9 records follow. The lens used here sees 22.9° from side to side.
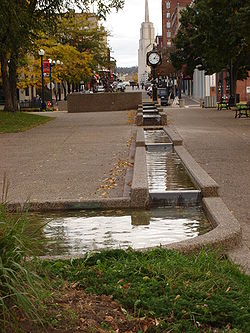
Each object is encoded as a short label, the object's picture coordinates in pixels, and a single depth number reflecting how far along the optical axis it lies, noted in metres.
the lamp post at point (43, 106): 57.31
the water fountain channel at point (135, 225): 6.77
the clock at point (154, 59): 40.50
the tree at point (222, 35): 27.11
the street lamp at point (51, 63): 59.13
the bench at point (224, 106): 45.72
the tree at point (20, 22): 26.97
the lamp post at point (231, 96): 47.06
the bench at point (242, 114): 32.14
